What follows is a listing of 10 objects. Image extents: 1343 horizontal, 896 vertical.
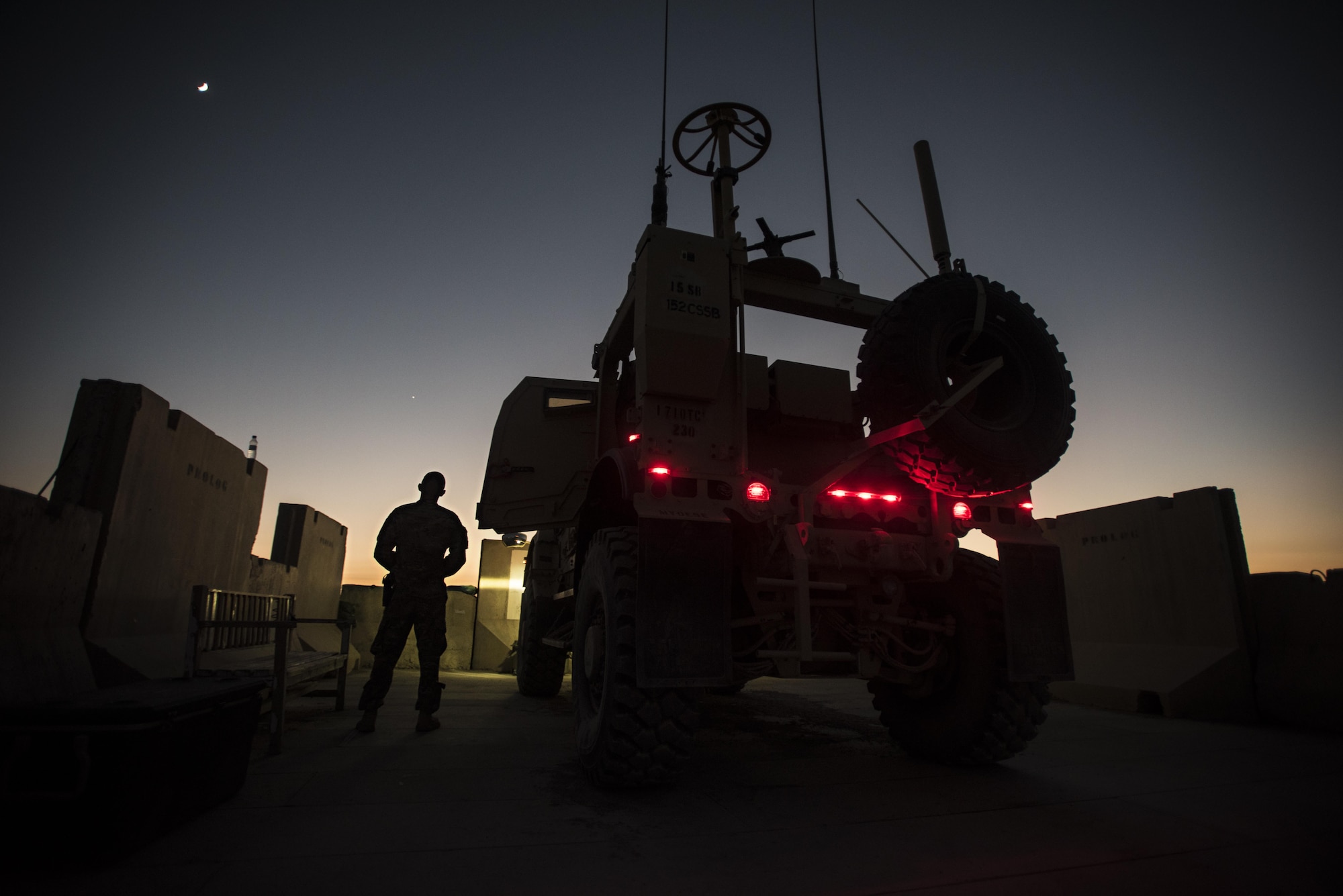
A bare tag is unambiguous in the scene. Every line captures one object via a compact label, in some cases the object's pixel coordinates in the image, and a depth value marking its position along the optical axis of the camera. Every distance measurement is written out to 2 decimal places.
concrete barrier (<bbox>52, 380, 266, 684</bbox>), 3.99
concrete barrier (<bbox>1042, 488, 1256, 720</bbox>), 5.99
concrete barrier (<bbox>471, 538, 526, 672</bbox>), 11.04
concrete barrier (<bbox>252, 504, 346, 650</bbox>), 8.41
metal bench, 3.88
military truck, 3.11
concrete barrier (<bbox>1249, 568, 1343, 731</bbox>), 5.41
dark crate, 2.03
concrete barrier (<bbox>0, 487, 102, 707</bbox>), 3.17
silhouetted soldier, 5.04
